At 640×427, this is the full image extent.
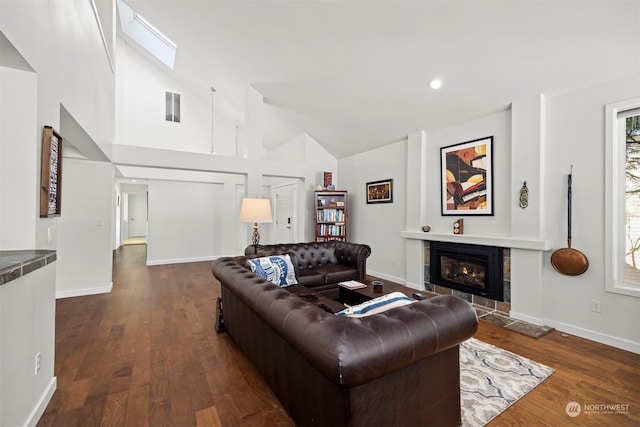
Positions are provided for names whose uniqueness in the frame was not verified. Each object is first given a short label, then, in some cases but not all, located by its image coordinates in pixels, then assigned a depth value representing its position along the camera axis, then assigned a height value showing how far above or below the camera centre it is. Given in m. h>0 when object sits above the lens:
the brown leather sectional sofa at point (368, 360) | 1.16 -0.64
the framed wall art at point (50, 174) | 1.84 +0.26
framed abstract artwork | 3.78 +0.53
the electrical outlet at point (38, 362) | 1.74 -0.94
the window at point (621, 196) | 2.69 +0.19
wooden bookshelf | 5.99 -0.03
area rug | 1.84 -1.25
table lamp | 3.84 +0.03
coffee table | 2.97 -0.87
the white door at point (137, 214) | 12.92 -0.09
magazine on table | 3.20 -0.83
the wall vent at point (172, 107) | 6.83 +2.56
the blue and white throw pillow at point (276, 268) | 3.06 -0.62
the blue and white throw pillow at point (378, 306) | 1.55 -0.52
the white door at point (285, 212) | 6.95 +0.03
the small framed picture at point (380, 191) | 5.30 +0.44
